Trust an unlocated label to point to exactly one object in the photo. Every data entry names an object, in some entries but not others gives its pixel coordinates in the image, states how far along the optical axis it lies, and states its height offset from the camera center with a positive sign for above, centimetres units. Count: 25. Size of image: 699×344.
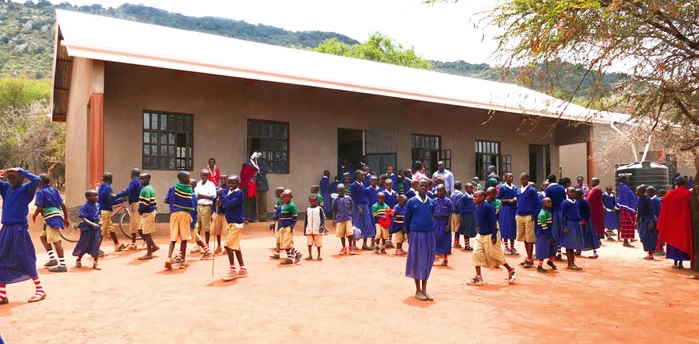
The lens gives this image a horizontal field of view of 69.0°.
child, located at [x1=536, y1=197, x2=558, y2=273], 842 -88
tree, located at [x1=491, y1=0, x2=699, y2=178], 620 +187
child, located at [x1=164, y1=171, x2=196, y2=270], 796 -53
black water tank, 1820 +23
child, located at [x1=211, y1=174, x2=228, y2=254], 881 -70
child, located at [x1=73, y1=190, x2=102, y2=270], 785 -86
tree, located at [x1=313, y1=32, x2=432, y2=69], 4269 +1111
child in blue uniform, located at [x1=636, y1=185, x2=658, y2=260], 1034 -91
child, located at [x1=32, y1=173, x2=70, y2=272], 733 -45
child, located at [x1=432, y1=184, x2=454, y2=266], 877 -79
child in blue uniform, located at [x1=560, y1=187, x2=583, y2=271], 883 -81
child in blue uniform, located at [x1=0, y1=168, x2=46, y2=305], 588 -64
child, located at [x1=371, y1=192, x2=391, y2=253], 959 -64
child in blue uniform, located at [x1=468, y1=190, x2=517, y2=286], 725 -92
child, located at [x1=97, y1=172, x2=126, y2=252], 925 -44
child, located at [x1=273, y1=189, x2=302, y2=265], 830 -72
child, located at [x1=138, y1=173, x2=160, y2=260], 861 -56
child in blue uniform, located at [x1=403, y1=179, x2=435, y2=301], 629 -71
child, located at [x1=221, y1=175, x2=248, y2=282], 721 -61
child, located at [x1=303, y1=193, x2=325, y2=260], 868 -73
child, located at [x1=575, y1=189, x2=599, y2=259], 934 -89
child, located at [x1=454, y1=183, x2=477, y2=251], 1039 -72
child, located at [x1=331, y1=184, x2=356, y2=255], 938 -64
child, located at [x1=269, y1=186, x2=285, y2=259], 861 -91
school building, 1205 +205
